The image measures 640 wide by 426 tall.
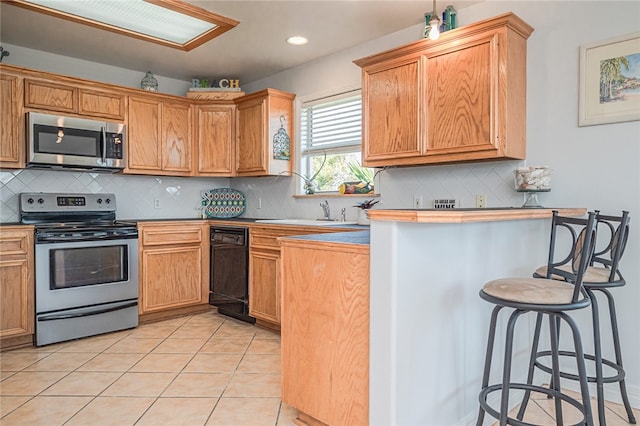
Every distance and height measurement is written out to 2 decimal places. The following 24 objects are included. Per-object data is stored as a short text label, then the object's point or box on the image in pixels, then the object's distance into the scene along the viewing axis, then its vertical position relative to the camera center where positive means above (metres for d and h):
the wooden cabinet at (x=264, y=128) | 4.13 +0.79
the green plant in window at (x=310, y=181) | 4.12 +0.26
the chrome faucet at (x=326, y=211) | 3.87 -0.04
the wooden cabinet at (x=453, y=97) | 2.48 +0.71
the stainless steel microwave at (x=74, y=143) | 3.42 +0.54
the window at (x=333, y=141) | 3.78 +0.63
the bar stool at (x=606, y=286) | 1.86 -0.36
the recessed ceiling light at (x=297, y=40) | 3.52 +1.41
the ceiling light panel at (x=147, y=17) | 2.85 +1.37
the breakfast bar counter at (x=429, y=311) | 1.59 -0.43
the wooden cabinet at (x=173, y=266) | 3.78 -0.56
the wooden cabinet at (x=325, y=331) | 1.73 -0.55
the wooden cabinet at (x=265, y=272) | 3.38 -0.55
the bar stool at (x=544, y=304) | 1.46 -0.34
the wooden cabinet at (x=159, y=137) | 4.02 +0.69
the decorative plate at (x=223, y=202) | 4.79 +0.05
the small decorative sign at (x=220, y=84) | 4.55 +1.33
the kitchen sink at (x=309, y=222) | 3.26 -0.13
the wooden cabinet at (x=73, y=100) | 3.44 +0.92
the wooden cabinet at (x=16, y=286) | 3.07 -0.60
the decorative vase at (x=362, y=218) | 3.35 -0.09
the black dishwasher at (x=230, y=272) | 3.72 -0.60
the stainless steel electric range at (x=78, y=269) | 3.21 -0.51
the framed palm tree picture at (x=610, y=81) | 2.27 +0.71
